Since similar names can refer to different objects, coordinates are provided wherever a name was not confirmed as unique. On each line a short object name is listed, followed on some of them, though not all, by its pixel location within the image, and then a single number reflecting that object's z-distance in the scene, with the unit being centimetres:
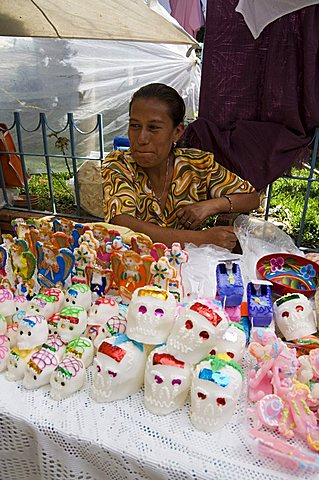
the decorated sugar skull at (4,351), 81
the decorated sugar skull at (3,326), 85
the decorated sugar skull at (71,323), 83
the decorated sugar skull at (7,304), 90
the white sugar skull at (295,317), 87
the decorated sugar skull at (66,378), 75
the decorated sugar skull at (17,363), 79
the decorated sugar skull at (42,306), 89
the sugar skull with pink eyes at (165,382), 71
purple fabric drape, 177
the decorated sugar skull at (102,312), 89
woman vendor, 145
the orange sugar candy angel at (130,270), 95
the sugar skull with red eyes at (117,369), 73
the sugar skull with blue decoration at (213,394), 68
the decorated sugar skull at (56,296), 92
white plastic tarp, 424
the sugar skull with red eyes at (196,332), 71
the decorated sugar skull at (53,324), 85
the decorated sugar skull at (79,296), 91
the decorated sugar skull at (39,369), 76
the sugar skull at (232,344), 78
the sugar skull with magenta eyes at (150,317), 75
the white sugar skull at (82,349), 80
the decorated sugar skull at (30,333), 80
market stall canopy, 276
